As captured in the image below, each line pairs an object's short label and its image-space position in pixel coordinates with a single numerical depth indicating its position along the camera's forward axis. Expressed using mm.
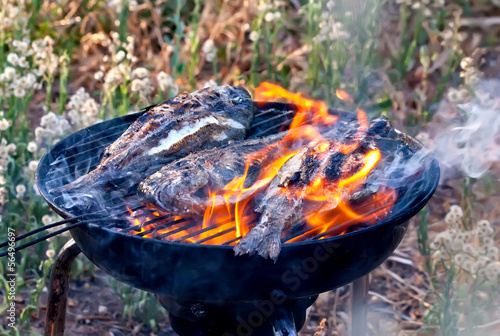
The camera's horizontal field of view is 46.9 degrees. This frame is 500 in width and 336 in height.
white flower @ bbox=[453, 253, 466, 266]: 3168
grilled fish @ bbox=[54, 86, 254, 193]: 2350
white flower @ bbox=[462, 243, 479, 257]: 3098
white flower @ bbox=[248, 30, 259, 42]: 4367
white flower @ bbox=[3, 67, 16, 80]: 3486
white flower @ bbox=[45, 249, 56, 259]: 3244
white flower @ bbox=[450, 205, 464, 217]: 3254
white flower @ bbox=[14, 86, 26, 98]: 3592
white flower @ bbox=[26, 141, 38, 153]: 3387
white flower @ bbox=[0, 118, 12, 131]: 3285
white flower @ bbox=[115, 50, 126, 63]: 3670
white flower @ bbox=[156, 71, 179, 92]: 3729
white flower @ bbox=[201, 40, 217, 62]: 4250
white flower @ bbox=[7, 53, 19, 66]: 3603
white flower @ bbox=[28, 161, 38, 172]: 3340
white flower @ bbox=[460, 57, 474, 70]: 3438
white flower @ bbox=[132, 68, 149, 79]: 3637
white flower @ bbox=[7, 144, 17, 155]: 3389
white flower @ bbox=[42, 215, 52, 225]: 3377
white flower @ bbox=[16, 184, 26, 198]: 3371
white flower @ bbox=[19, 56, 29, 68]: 3638
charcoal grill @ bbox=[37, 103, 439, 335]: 1874
